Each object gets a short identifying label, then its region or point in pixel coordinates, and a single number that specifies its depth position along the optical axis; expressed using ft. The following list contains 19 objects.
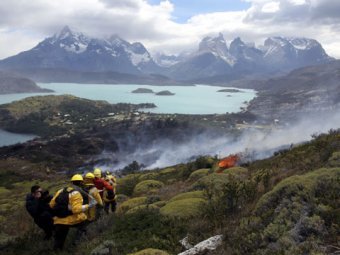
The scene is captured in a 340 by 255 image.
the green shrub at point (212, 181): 49.42
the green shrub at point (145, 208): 41.98
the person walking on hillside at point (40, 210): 39.32
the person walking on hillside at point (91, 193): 38.29
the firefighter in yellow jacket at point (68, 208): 34.53
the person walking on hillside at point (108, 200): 49.08
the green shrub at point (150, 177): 98.02
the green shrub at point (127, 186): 75.11
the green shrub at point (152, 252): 29.09
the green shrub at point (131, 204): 48.54
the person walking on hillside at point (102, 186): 48.44
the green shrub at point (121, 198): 63.87
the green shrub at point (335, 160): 42.63
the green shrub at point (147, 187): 68.95
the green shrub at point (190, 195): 45.50
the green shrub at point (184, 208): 38.42
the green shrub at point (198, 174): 73.46
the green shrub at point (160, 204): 45.18
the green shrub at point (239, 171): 62.11
